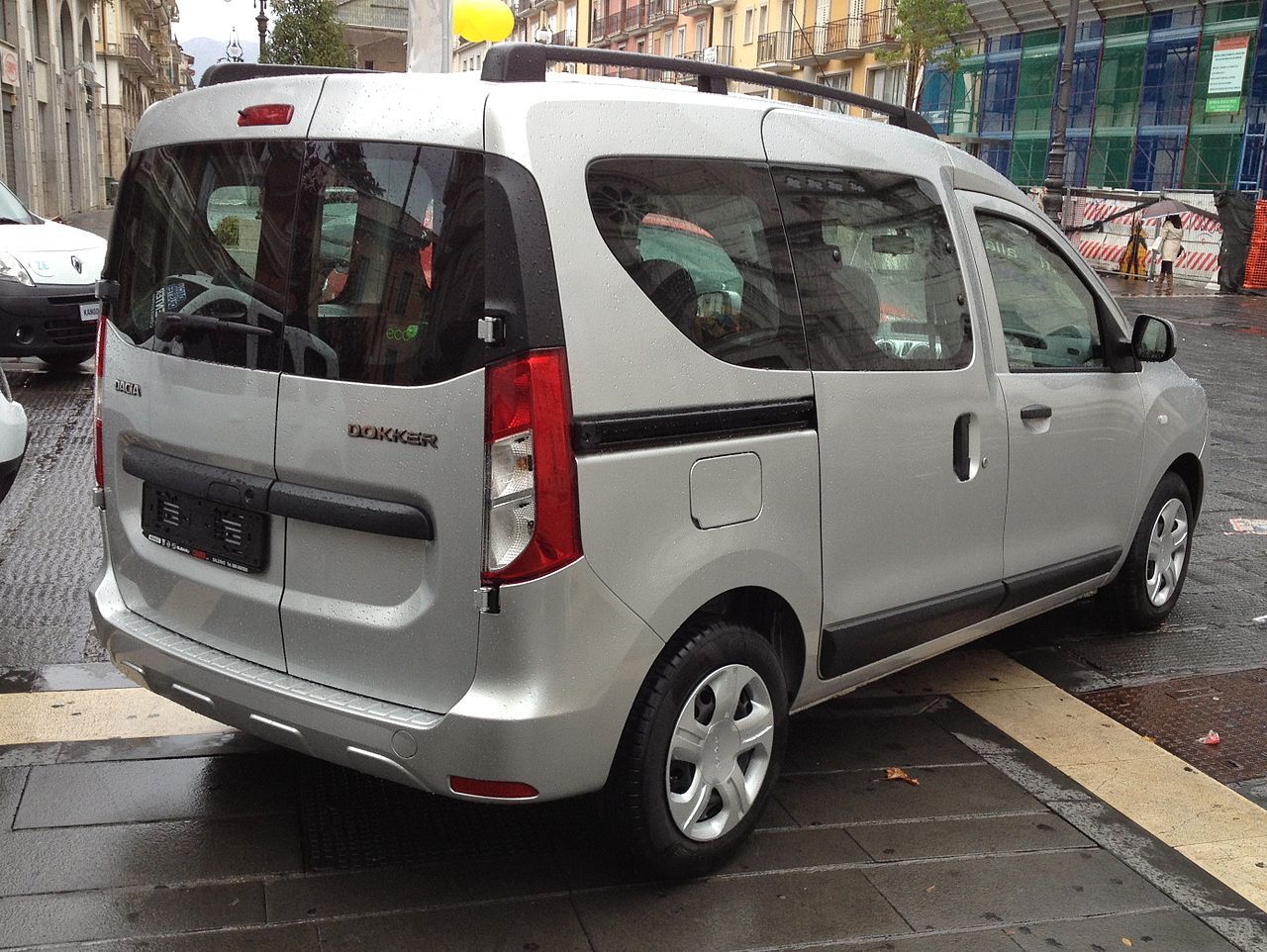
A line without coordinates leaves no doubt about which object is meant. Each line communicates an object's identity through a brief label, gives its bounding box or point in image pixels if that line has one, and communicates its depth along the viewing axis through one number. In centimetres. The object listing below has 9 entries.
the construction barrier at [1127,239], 3083
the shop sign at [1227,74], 3553
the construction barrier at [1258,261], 2984
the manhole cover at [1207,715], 433
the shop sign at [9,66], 3181
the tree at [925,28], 4153
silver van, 284
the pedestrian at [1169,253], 2866
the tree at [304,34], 4234
